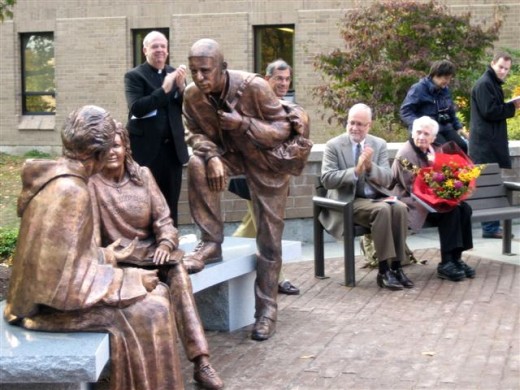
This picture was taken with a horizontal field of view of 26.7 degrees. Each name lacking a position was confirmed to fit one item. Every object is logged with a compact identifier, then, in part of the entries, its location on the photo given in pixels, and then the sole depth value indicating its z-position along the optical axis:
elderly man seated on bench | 9.27
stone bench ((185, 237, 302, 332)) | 7.70
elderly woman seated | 9.70
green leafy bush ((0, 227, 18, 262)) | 8.78
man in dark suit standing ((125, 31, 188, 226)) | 9.16
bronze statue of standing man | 7.32
